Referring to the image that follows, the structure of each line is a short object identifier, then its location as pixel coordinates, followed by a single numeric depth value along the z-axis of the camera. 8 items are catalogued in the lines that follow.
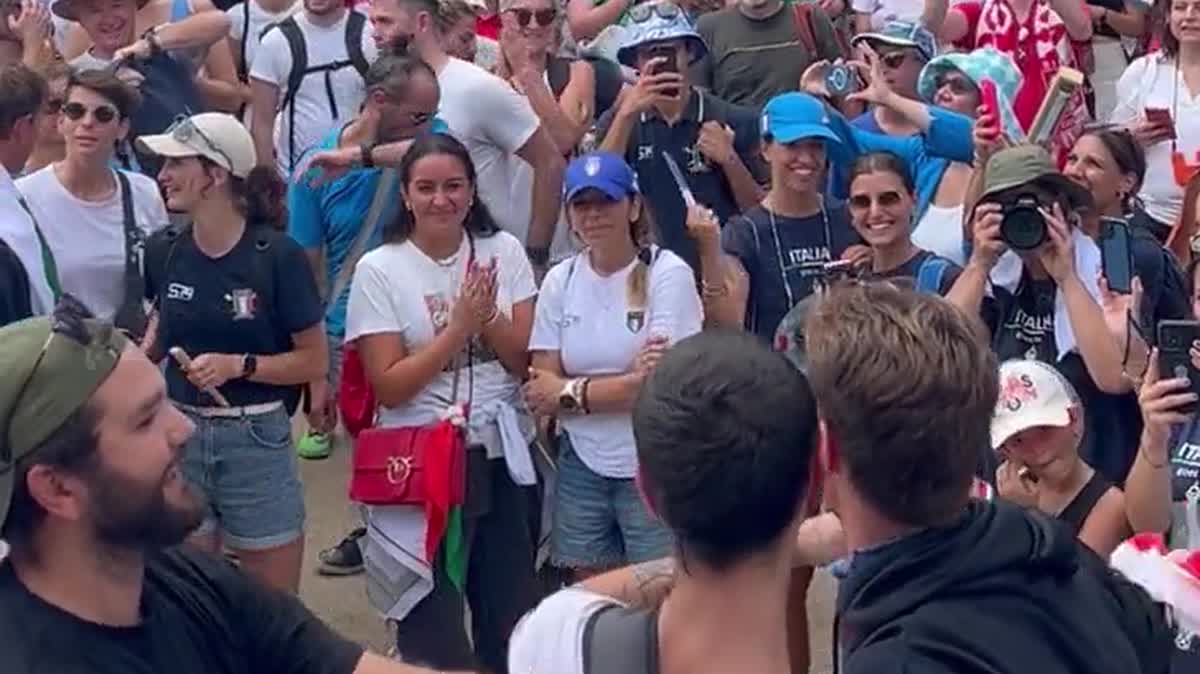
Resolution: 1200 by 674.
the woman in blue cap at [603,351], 4.80
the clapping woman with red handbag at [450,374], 4.79
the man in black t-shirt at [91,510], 2.41
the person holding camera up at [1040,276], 4.32
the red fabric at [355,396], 4.95
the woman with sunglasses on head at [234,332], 4.84
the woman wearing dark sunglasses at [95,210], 5.02
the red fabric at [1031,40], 7.18
